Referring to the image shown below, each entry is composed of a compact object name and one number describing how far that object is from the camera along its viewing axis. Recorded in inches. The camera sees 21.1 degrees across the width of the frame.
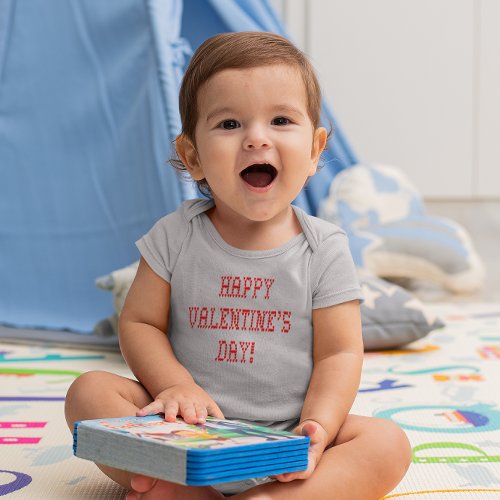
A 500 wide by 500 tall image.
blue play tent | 80.5
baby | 45.7
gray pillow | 71.3
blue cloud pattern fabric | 106.9
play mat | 46.5
